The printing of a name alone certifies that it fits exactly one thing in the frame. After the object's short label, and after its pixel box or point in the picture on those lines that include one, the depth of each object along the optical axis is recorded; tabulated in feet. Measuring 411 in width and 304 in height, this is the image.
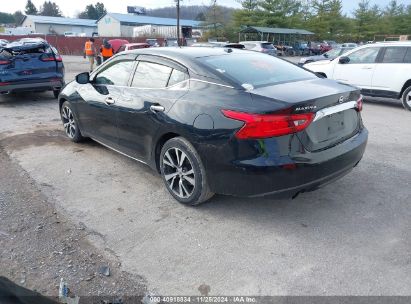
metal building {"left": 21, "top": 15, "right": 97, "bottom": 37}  274.57
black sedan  10.36
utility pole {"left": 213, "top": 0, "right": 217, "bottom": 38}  173.01
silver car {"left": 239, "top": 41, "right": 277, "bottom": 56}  95.79
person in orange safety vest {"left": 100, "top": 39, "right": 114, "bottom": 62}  56.08
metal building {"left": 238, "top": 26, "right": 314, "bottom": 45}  141.28
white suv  29.63
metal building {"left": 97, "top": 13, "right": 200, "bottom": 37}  239.50
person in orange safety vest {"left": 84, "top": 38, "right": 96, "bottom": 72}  58.70
